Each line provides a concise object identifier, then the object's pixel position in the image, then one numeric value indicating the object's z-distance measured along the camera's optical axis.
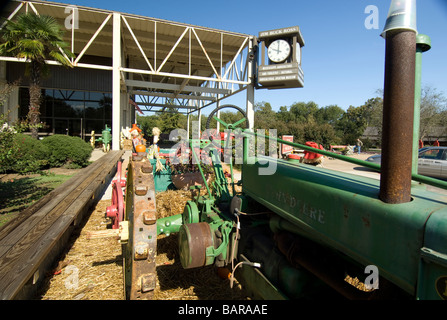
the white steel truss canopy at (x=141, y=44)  11.38
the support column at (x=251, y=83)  13.70
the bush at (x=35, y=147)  9.24
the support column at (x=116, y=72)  11.21
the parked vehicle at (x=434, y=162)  10.16
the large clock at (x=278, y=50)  13.25
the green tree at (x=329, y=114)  65.56
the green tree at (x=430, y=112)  27.45
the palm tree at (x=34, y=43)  10.62
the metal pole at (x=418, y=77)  1.19
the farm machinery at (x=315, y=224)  1.08
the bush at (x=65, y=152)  10.42
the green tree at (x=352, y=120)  51.05
